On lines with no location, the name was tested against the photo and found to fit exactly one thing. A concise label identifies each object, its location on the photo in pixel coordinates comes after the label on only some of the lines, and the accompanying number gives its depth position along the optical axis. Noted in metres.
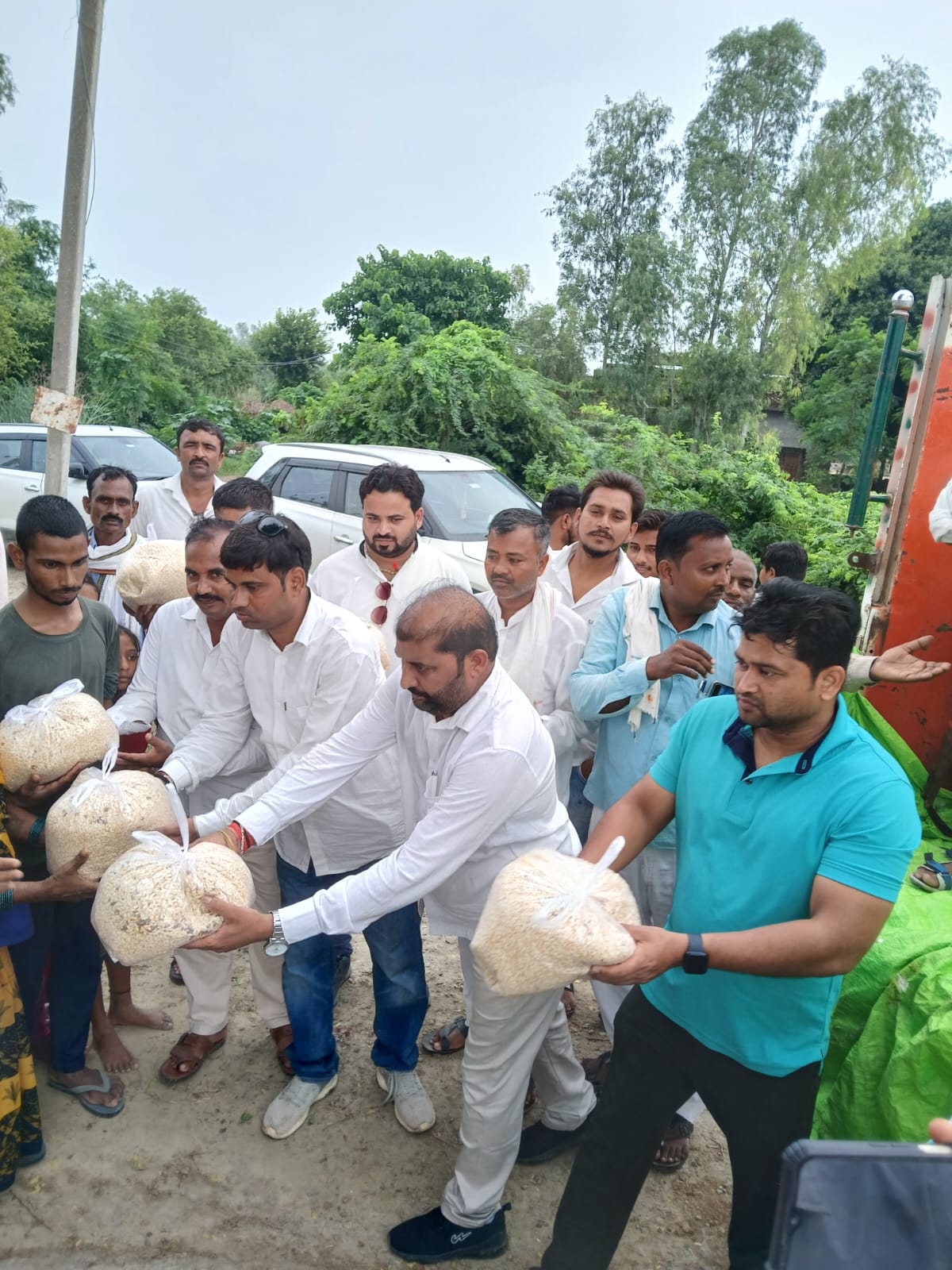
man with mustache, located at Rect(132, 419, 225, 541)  4.95
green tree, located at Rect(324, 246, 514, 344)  27.81
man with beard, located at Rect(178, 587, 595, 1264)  2.16
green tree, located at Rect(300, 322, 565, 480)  11.71
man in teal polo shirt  1.74
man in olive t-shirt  2.68
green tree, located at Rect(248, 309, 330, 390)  38.25
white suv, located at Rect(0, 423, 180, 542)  10.18
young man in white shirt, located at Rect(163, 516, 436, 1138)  2.80
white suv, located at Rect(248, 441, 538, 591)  7.71
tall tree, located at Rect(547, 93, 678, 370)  23.98
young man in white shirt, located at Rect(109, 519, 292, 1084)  3.01
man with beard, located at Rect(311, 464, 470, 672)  3.70
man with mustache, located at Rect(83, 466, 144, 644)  4.26
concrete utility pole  5.74
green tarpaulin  2.24
